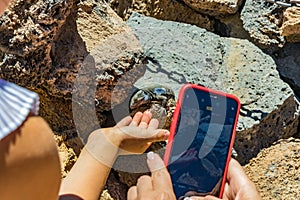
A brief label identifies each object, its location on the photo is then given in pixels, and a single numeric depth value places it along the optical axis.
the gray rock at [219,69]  1.18
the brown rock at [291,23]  1.27
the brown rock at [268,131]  1.19
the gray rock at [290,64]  1.32
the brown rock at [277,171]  1.17
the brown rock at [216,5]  1.32
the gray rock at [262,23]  1.33
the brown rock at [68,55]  1.04
